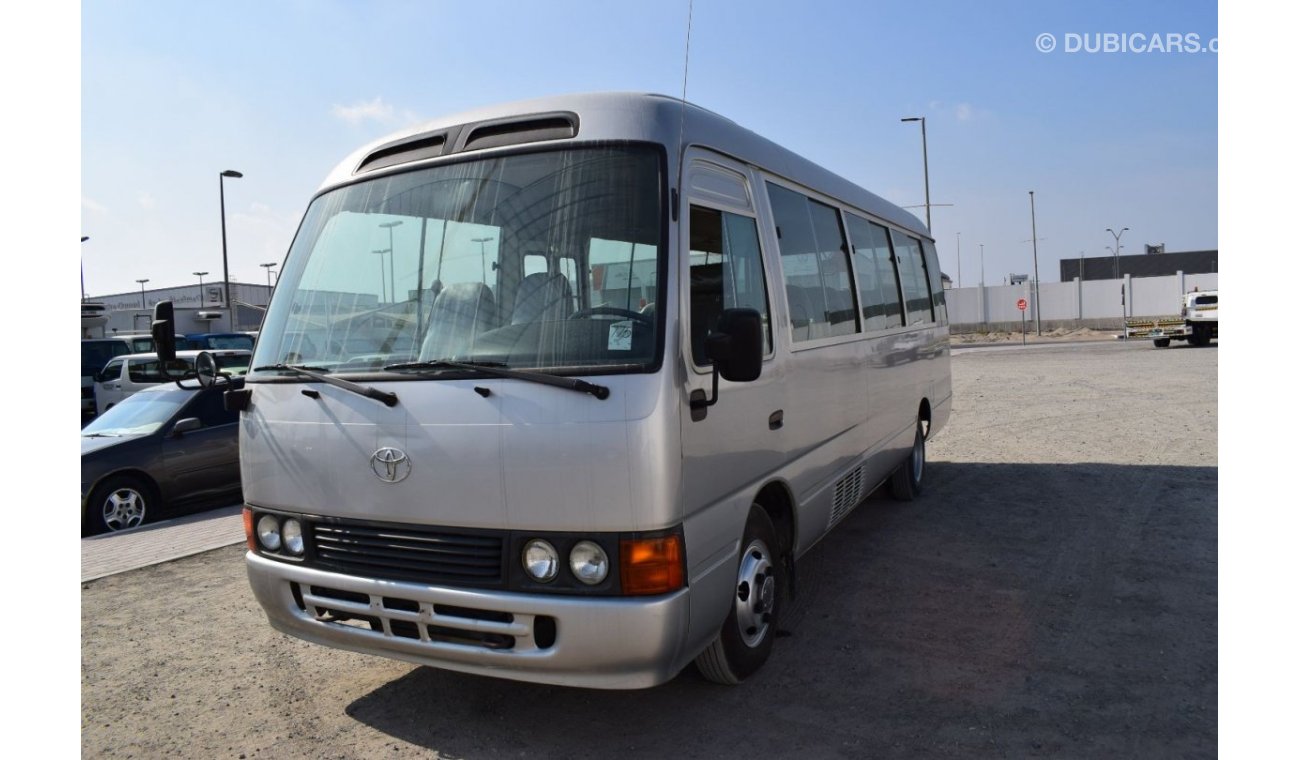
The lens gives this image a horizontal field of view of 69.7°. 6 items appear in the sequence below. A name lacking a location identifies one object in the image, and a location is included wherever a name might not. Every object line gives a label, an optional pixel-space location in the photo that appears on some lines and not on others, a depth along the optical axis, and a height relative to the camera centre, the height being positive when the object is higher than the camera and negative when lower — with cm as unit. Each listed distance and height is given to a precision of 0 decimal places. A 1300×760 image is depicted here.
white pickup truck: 3403 +24
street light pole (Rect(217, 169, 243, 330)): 3297 +269
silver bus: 350 -25
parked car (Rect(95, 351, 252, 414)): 1419 -38
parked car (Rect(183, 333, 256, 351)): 2284 +18
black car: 947 -115
